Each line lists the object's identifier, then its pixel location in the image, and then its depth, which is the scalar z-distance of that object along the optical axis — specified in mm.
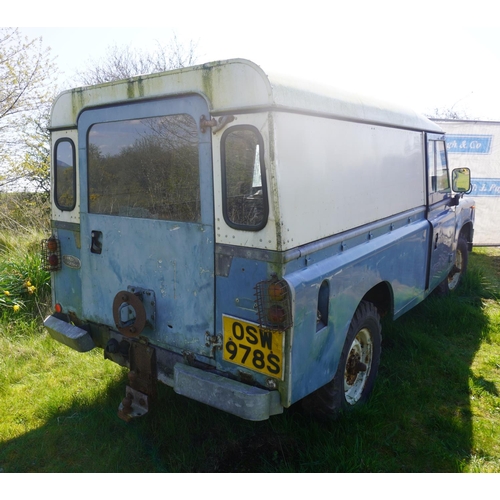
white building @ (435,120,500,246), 8922
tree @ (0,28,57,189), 8422
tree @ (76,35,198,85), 14076
